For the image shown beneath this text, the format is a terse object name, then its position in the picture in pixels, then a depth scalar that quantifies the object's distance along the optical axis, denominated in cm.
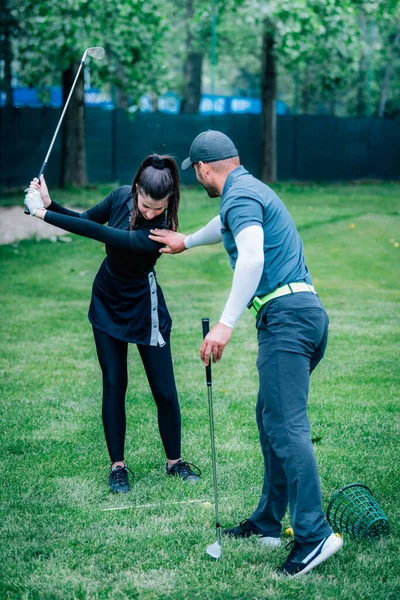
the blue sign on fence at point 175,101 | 3450
